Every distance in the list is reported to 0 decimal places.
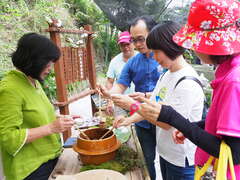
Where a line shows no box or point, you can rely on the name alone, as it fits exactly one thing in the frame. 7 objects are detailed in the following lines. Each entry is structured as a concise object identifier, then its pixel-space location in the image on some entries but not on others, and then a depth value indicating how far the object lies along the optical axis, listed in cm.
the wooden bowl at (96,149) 133
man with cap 285
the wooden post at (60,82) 242
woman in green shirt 126
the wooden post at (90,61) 339
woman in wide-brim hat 81
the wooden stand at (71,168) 135
